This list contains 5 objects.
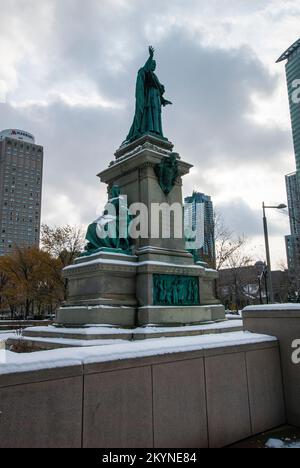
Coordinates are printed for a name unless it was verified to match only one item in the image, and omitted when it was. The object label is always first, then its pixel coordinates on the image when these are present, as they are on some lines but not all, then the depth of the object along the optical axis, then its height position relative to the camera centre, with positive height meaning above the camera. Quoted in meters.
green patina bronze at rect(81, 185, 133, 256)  13.19 +2.48
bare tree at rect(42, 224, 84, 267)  40.66 +6.74
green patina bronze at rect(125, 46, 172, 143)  16.70 +9.05
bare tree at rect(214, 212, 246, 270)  39.94 +5.20
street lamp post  18.48 +3.24
